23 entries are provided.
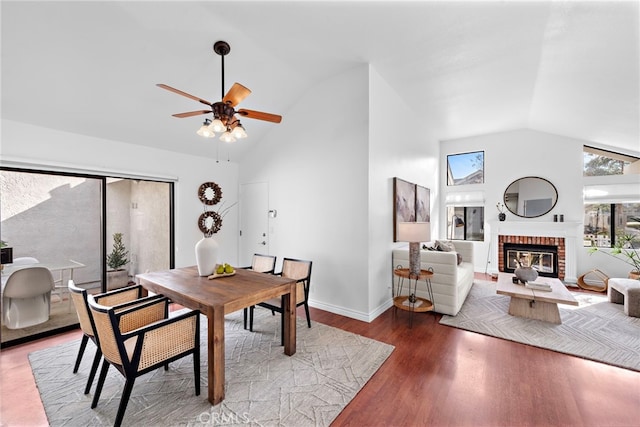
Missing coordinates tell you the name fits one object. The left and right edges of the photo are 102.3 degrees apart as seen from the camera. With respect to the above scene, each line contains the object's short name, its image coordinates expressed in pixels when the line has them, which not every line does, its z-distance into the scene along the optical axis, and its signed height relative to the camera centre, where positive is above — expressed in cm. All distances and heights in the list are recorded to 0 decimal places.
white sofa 334 -89
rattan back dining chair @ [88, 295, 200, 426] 162 -90
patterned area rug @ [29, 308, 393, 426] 175 -138
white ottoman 335 -110
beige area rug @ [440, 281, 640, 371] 254 -135
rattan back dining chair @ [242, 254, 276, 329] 354 -71
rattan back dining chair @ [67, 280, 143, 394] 190 -78
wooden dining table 185 -68
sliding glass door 281 -29
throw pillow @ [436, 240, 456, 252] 450 -58
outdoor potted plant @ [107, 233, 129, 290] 355 -72
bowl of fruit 271 -62
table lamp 318 -29
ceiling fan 222 +90
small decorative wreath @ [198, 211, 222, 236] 445 -16
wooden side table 320 -115
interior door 450 -13
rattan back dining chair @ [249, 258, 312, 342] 282 -81
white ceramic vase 271 -44
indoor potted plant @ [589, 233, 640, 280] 452 -65
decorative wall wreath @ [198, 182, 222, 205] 446 +36
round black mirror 535 +36
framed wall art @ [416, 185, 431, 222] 485 +19
